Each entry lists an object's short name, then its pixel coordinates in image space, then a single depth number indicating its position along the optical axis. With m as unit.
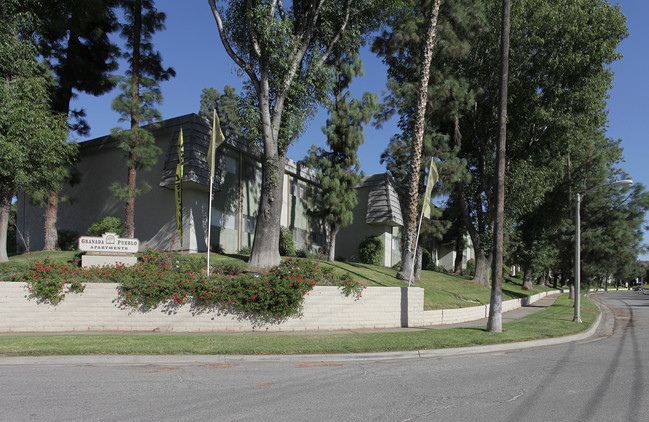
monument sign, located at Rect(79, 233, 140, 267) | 13.38
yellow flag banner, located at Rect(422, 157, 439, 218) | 16.12
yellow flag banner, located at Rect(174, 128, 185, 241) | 16.88
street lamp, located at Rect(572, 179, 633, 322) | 16.16
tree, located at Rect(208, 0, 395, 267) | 15.98
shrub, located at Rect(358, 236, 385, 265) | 26.55
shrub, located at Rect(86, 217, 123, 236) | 19.03
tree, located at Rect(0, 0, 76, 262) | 14.38
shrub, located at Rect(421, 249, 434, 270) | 33.88
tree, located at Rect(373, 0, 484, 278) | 21.80
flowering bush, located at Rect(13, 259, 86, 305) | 11.33
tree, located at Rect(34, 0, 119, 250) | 18.75
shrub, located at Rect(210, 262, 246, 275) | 14.52
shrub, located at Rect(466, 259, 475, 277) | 38.78
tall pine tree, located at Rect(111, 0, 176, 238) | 17.84
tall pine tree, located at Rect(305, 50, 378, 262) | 21.67
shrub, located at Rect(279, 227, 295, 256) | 22.22
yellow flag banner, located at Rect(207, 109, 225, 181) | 14.23
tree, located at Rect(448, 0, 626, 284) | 23.98
